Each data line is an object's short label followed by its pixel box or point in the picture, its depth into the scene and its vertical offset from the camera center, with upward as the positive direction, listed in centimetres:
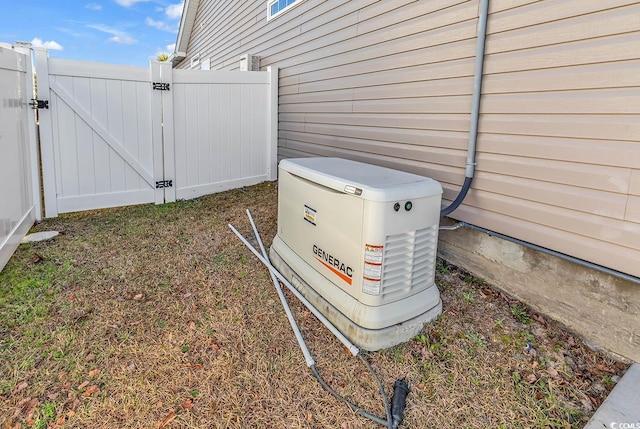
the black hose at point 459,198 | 284 -40
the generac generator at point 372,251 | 220 -66
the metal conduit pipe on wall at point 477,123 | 268 +16
